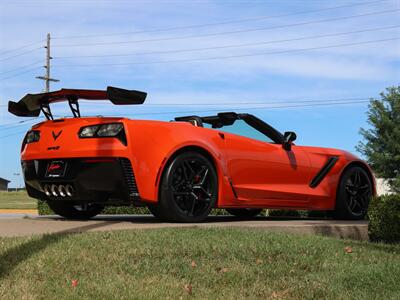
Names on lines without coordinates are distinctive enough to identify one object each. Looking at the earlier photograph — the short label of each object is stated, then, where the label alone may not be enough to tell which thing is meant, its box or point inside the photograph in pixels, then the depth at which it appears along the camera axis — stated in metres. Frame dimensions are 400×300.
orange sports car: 5.94
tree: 42.34
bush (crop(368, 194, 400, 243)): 6.50
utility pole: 39.53
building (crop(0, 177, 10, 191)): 137.62
